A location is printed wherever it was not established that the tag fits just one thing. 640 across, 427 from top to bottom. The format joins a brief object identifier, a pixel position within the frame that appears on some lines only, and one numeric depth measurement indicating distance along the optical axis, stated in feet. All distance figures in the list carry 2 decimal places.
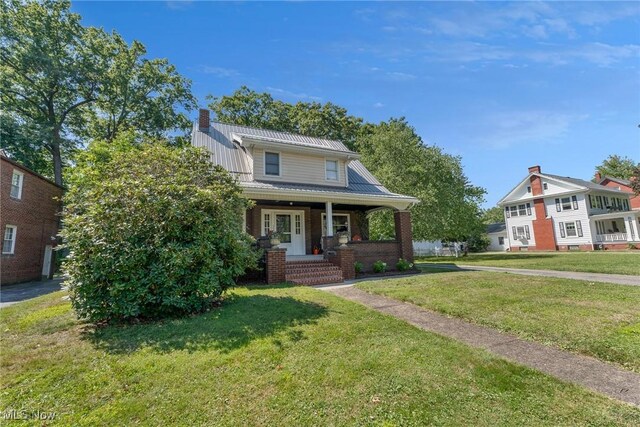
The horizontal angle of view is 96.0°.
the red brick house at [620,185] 105.50
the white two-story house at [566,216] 90.07
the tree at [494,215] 183.29
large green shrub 16.53
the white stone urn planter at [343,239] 34.71
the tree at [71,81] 65.72
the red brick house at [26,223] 42.76
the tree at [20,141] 66.33
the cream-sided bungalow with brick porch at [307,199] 36.04
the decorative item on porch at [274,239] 30.76
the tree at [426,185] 73.77
